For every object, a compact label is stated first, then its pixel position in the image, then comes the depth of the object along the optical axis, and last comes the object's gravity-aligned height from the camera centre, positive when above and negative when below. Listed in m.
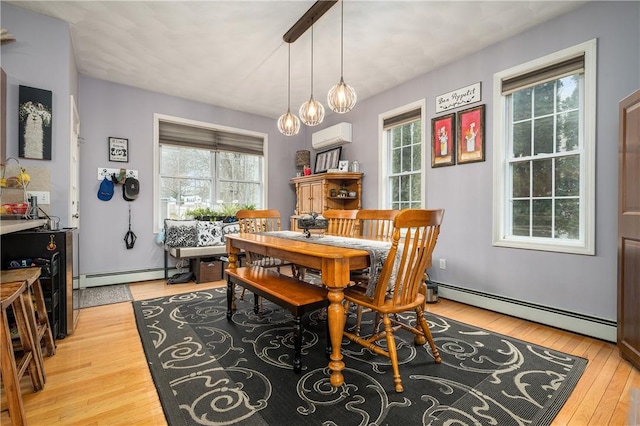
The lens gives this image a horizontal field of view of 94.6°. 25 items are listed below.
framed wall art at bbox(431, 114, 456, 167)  3.55 +0.89
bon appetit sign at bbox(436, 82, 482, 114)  3.34 +1.36
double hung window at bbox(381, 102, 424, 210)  4.04 +0.79
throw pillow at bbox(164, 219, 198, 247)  4.28 -0.34
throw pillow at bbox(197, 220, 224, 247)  4.43 -0.33
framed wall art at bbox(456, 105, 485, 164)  3.28 +0.89
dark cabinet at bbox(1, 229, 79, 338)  2.22 -0.39
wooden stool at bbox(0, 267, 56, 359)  1.85 -0.65
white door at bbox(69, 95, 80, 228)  3.02 +0.47
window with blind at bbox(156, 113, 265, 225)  4.65 +0.74
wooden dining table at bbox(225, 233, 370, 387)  1.72 -0.33
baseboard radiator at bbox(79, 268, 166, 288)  3.97 -0.94
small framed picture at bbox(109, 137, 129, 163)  4.13 +0.87
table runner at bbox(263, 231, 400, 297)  1.83 -0.24
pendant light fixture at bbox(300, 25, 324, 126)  2.76 +0.95
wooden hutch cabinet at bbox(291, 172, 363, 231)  4.71 +0.35
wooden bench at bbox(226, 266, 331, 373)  1.86 -0.57
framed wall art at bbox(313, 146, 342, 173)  5.12 +0.95
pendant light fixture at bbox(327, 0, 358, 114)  2.51 +0.98
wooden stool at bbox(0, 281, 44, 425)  1.35 -0.72
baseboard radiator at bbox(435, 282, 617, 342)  2.45 -0.95
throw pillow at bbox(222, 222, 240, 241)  4.71 -0.26
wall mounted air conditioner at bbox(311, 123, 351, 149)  4.89 +1.32
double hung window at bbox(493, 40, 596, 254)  2.58 +0.59
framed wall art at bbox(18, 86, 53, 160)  2.69 +0.82
